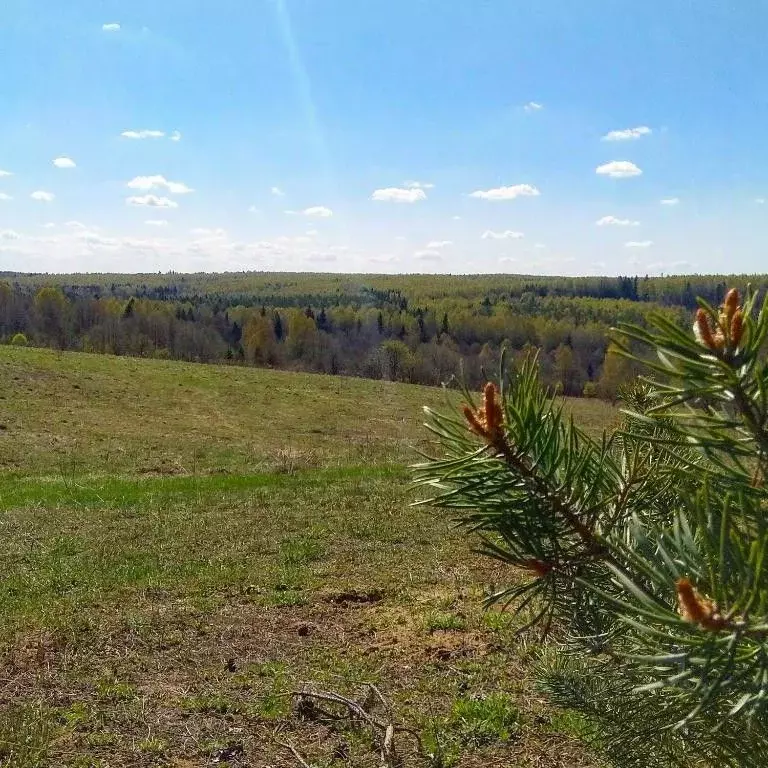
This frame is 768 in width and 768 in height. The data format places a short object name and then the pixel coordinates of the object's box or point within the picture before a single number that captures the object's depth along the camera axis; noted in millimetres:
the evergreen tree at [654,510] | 674
